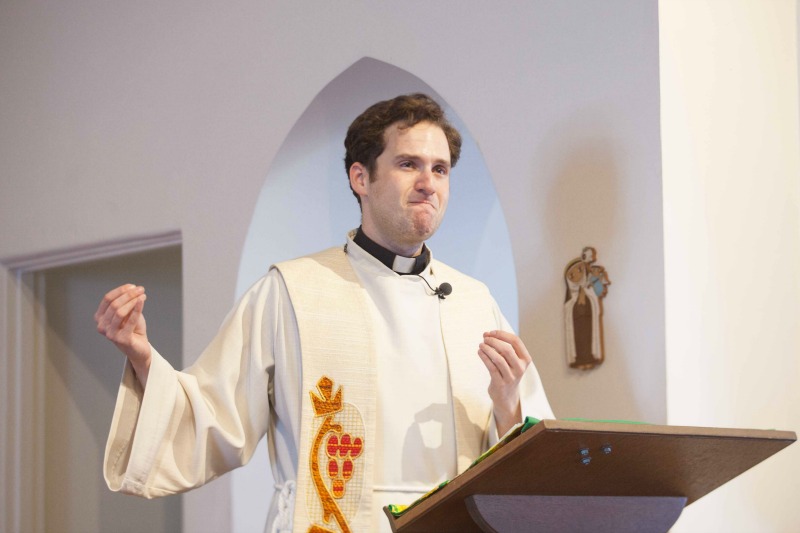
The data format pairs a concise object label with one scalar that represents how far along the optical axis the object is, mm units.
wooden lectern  4555
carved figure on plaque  8602
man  6246
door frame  13391
